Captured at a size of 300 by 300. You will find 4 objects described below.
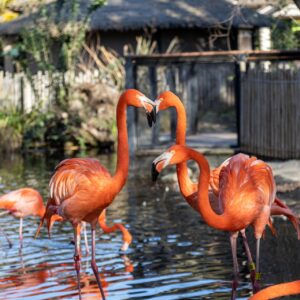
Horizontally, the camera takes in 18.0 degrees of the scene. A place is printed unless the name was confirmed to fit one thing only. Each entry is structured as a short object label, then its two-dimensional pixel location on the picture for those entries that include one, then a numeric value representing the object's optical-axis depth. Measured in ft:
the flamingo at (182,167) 24.43
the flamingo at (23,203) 35.58
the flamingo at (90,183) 24.77
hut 83.35
